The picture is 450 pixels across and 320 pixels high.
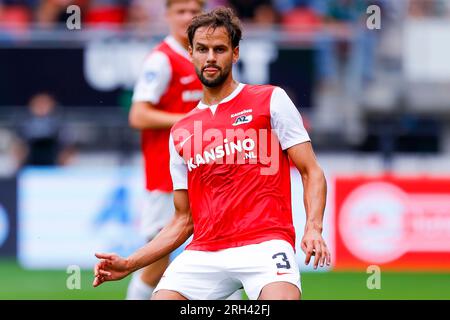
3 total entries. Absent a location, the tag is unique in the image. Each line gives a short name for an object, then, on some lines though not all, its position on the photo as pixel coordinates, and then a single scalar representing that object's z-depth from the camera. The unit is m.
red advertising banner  29.45
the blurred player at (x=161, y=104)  18.33
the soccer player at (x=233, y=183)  13.74
